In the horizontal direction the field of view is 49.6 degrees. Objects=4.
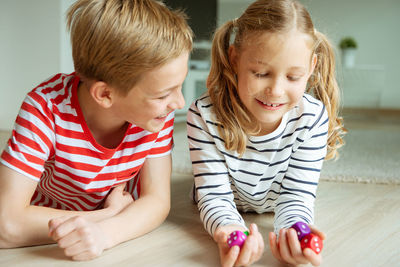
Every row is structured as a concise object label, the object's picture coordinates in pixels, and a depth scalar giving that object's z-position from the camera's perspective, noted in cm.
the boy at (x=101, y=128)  79
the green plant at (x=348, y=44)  469
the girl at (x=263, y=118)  86
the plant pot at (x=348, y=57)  470
